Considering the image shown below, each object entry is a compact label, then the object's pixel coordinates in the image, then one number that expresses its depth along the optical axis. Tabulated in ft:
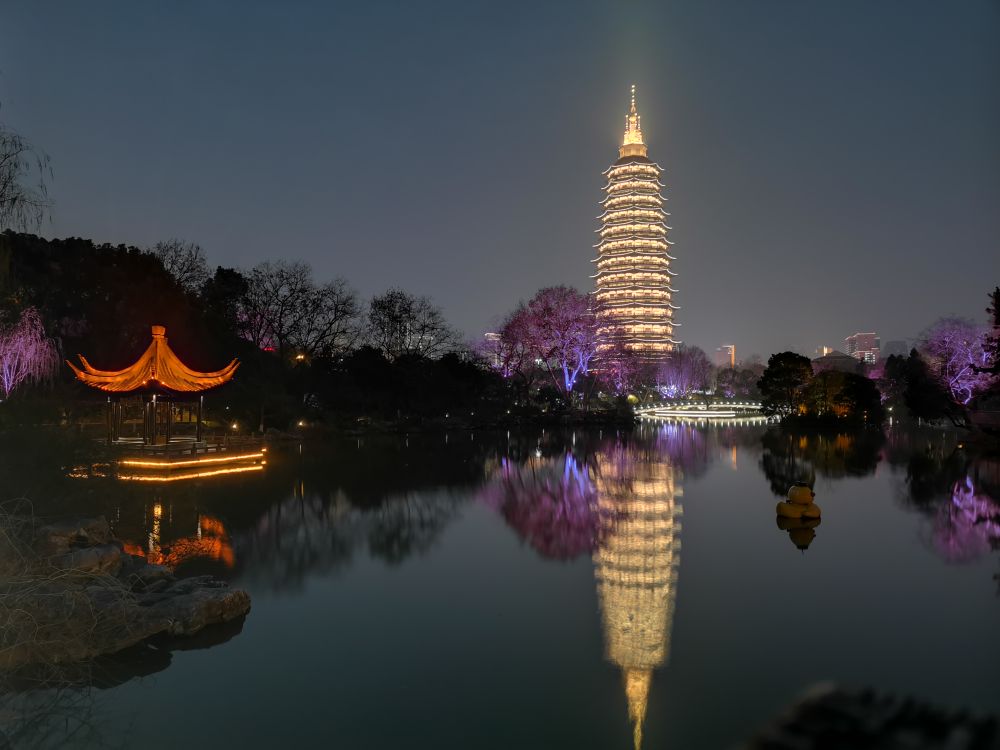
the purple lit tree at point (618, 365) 193.06
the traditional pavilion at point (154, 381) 79.20
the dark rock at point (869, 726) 3.61
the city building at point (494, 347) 204.03
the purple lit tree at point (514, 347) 179.22
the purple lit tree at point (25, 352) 52.34
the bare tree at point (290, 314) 151.12
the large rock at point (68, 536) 32.55
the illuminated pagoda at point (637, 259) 286.05
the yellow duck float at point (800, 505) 51.37
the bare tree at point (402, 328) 172.55
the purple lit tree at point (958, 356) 156.87
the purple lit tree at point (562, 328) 172.76
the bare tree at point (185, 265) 138.21
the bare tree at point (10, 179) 35.50
